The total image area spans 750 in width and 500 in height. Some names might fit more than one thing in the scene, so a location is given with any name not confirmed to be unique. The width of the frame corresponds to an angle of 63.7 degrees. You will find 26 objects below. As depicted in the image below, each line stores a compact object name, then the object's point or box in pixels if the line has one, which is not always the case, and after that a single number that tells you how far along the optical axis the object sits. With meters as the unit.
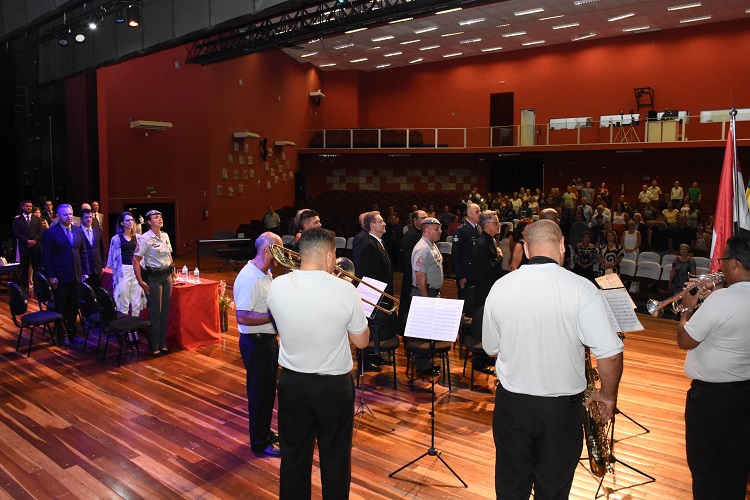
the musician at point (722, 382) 2.76
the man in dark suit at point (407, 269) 5.93
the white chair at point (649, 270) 9.26
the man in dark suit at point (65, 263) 6.77
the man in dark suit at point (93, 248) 7.65
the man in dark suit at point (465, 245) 6.22
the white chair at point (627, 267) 9.56
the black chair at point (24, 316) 6.37
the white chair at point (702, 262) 8.74
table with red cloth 6.77
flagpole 3.80
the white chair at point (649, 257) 9.71
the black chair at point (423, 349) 5.18
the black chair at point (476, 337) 5.18
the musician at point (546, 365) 2.37
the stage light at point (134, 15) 9.52
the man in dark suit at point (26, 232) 9.96
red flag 3.82
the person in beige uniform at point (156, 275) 6.24
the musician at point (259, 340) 3.71
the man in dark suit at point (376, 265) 5.36
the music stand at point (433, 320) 3.95
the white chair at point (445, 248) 11.86
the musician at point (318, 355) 2.65
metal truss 9.35
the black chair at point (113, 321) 6.10
